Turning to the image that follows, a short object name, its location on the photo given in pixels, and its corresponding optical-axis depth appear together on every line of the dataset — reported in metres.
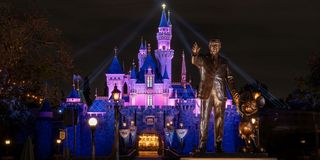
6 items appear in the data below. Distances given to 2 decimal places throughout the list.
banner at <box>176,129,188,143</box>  74.81
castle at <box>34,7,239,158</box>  76.25
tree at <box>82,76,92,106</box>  103.55
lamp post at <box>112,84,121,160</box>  23.21
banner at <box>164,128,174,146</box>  74.75
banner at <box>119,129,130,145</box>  69.56
